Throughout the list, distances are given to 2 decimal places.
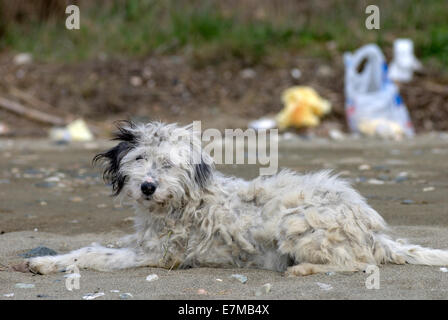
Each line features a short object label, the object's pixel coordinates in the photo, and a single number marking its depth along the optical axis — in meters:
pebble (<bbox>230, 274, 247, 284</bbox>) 9.37
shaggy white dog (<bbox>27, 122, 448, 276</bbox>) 9.84
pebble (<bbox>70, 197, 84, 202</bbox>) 15.50
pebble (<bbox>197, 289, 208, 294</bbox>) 8.68
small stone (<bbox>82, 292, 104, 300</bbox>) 8.43
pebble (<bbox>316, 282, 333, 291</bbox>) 8.74
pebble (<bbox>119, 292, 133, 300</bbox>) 8.47
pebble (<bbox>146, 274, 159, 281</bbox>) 9.49
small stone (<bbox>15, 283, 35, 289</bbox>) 9.04
